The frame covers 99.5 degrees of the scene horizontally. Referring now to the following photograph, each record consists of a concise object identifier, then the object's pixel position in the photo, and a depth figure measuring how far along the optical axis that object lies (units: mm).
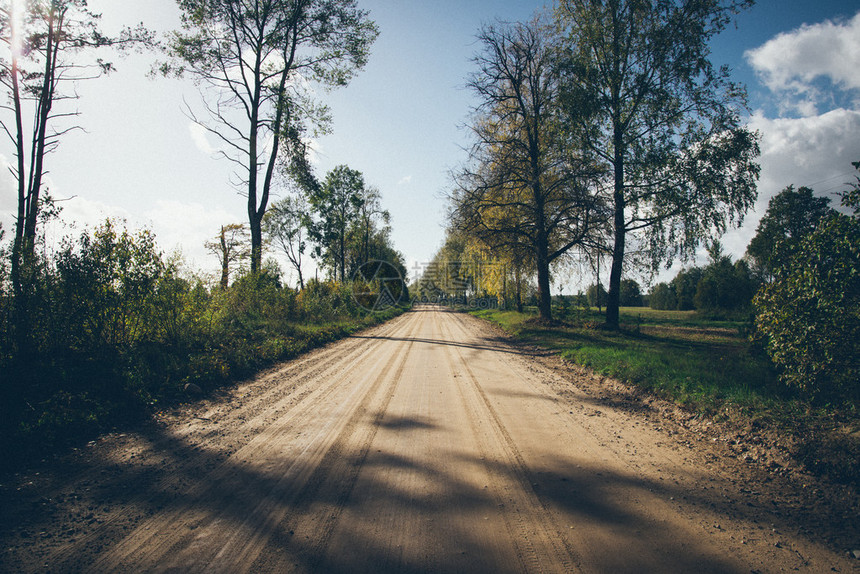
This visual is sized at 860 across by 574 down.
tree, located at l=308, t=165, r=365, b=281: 45466
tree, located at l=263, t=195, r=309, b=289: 54972
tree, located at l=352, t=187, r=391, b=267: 49812
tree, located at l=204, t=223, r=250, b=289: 47312
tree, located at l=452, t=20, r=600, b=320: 17125
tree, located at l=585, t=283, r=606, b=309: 66506
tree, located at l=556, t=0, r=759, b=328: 13266
